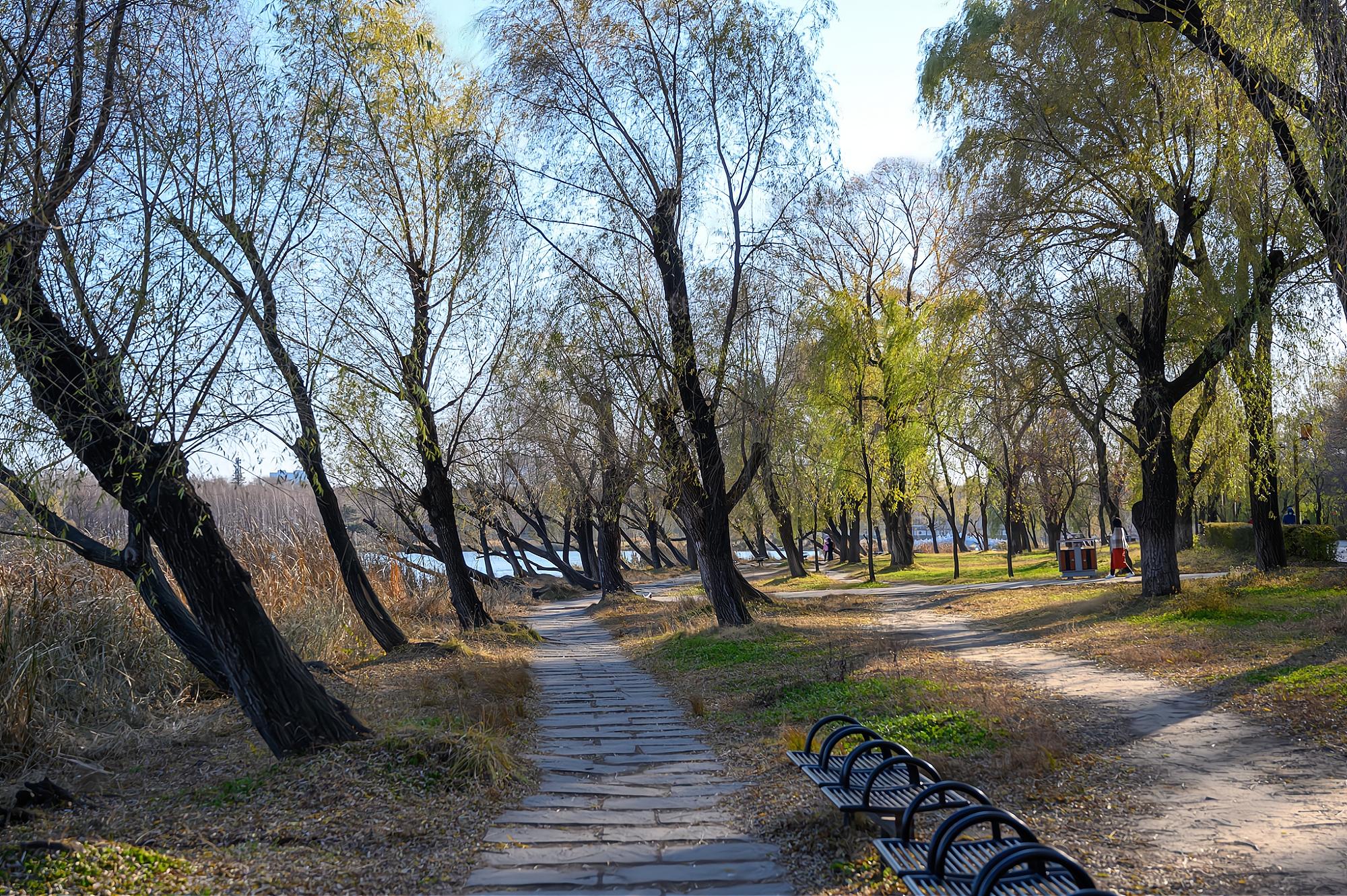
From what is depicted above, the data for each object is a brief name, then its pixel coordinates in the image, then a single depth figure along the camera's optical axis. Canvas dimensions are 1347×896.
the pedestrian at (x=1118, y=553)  23.34
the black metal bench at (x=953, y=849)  4.02
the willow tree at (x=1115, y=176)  14.09
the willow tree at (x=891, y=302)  28.05
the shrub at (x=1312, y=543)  20.23
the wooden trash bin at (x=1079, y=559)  24.25
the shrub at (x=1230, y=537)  25.36
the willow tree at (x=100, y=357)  6.05
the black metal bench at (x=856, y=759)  5.39
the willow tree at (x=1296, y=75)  7.53
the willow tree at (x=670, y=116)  14.59
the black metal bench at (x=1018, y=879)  3.56
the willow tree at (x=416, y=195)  12.81
